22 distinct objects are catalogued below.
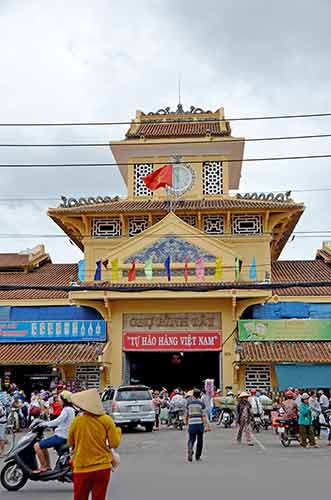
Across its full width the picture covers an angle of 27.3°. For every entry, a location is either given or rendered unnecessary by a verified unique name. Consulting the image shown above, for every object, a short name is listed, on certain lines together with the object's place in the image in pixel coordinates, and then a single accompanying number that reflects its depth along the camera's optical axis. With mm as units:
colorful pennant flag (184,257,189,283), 30672
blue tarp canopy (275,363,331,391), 28109
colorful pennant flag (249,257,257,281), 32594
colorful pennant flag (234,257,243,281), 30172
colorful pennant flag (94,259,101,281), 31538
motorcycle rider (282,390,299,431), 18453
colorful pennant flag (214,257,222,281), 30445
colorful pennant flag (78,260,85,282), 33438
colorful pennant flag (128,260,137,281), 30781
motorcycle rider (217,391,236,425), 25422
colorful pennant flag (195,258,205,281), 30547
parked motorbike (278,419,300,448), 18391
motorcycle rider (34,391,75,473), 10406
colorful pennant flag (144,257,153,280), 30741
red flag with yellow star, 31906
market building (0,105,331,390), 29734
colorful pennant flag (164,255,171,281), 30531
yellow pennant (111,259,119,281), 31094
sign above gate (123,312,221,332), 30750
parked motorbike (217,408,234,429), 25406
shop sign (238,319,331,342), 29703
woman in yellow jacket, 6762
